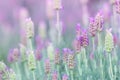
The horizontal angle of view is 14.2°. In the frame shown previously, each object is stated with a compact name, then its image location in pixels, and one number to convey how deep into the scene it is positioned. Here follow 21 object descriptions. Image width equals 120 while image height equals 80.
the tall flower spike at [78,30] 2.85
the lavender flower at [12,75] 2.59
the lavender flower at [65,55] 2.73
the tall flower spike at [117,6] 2.82
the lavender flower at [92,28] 2.67
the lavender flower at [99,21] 2.67
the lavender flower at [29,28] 2.84
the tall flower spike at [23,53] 3.15
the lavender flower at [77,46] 2.75
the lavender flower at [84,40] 2.72
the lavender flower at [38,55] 3.17
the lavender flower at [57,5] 3.07
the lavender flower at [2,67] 2.71
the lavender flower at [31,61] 2.62
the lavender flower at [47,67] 2.74
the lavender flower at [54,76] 2.61
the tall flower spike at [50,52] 2.98
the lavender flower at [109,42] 2.58
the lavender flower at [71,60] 2.67
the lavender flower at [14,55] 3.13
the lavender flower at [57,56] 2.83
